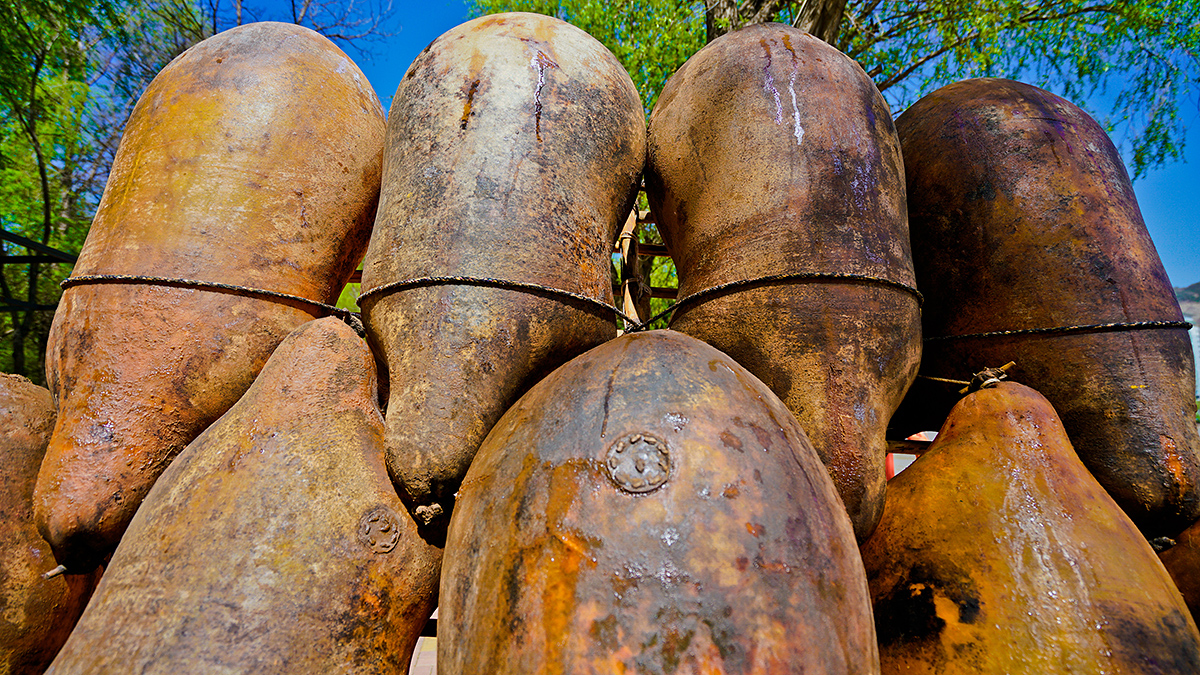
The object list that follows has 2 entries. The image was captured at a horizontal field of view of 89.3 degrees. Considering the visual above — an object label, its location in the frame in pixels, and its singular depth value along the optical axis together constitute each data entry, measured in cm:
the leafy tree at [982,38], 669
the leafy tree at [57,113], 563
